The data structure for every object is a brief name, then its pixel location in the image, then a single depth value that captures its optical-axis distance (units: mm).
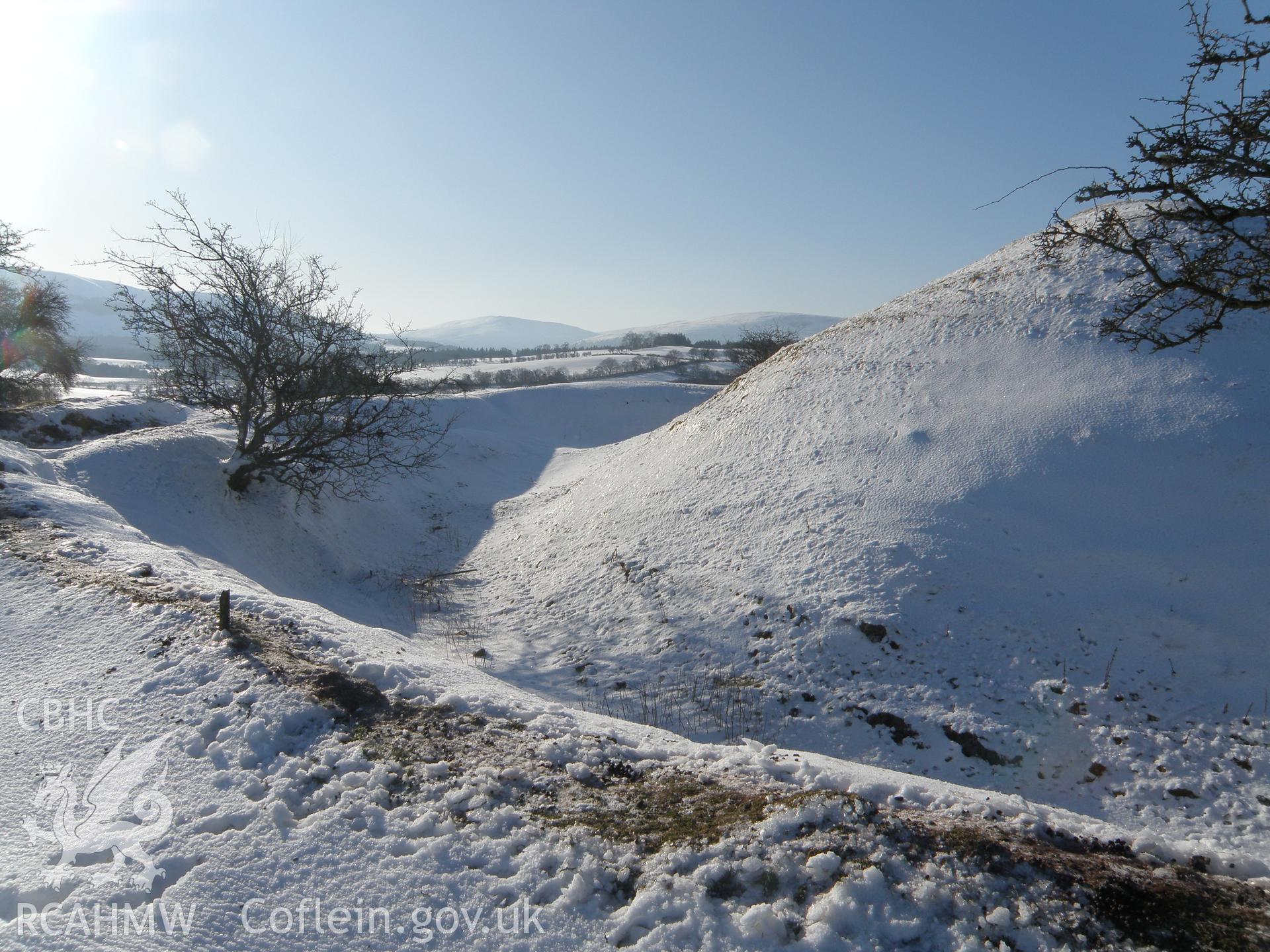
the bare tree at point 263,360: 15766
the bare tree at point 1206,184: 5387
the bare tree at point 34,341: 30556
